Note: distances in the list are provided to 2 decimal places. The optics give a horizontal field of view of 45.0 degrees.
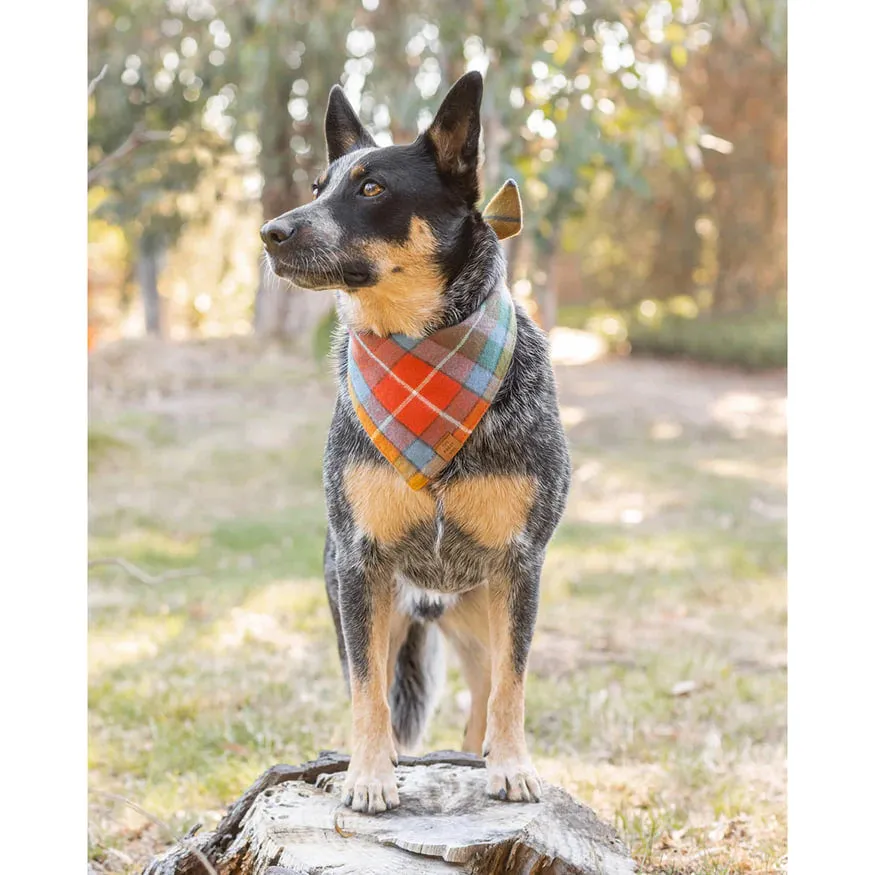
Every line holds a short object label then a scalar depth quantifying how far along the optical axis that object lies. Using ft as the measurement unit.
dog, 8.32
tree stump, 7.86
